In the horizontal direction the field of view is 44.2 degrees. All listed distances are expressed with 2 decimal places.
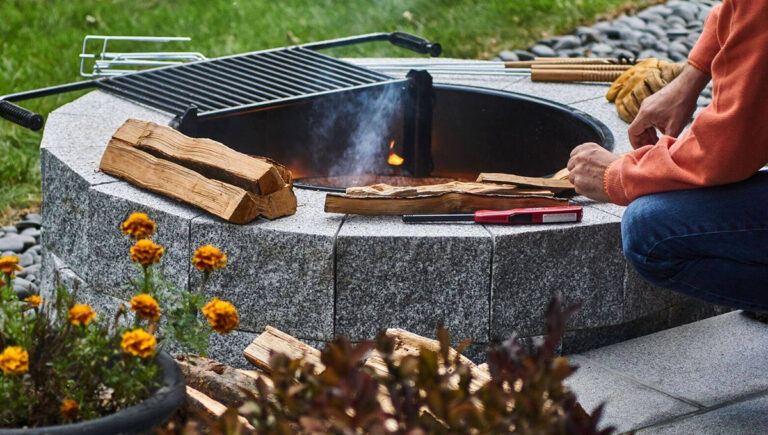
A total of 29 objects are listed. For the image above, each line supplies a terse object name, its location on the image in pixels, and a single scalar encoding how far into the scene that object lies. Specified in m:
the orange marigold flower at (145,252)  1.94
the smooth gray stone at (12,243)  4.45
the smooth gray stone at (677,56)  7.03
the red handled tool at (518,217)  2.84
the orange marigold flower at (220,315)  1.92
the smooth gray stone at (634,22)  7.77
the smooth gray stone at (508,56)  6.62
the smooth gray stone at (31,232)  4.69
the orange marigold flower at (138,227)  2.01
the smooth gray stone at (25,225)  4.77
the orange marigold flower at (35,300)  2.06
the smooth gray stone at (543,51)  7.00
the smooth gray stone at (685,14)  8.05
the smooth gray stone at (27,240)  4.55
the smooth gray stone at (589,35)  7.40
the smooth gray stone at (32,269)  4.19
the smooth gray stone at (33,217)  4.82
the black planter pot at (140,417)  1.73
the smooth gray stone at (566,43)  7.23
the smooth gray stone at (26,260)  4.34
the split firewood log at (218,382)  2.41
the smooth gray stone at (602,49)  7.07
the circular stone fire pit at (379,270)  2.75
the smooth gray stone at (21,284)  3.94
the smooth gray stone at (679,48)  7.18
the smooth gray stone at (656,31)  7.57
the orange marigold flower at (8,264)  2.07
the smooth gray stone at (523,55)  6.56
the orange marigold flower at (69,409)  1.79
